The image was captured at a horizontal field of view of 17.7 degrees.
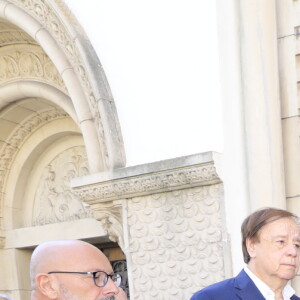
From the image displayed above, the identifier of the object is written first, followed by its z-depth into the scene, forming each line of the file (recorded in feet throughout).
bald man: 8.68
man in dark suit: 11.80
